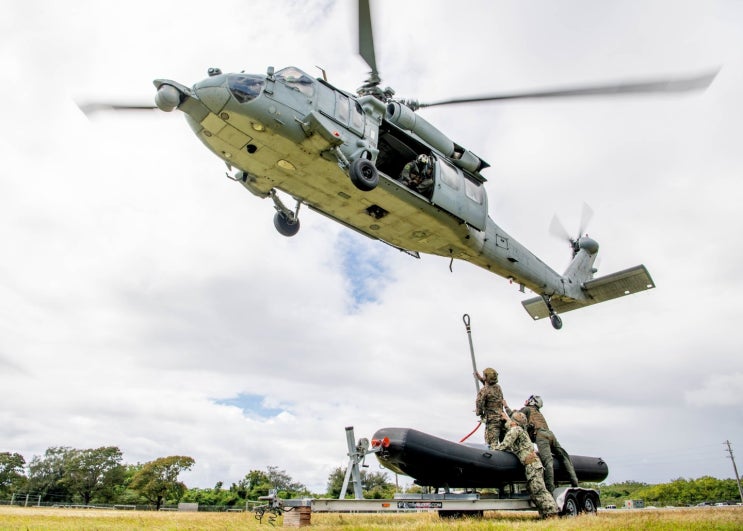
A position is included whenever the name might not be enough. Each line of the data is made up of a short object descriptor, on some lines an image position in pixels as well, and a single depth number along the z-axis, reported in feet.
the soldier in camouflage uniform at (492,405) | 30.37
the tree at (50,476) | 139.44
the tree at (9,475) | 141.49
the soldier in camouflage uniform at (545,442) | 29.25
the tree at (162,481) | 119.96
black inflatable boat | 24.20
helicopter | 30.60
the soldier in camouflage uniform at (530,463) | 27.48
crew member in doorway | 38.52
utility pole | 148.57
